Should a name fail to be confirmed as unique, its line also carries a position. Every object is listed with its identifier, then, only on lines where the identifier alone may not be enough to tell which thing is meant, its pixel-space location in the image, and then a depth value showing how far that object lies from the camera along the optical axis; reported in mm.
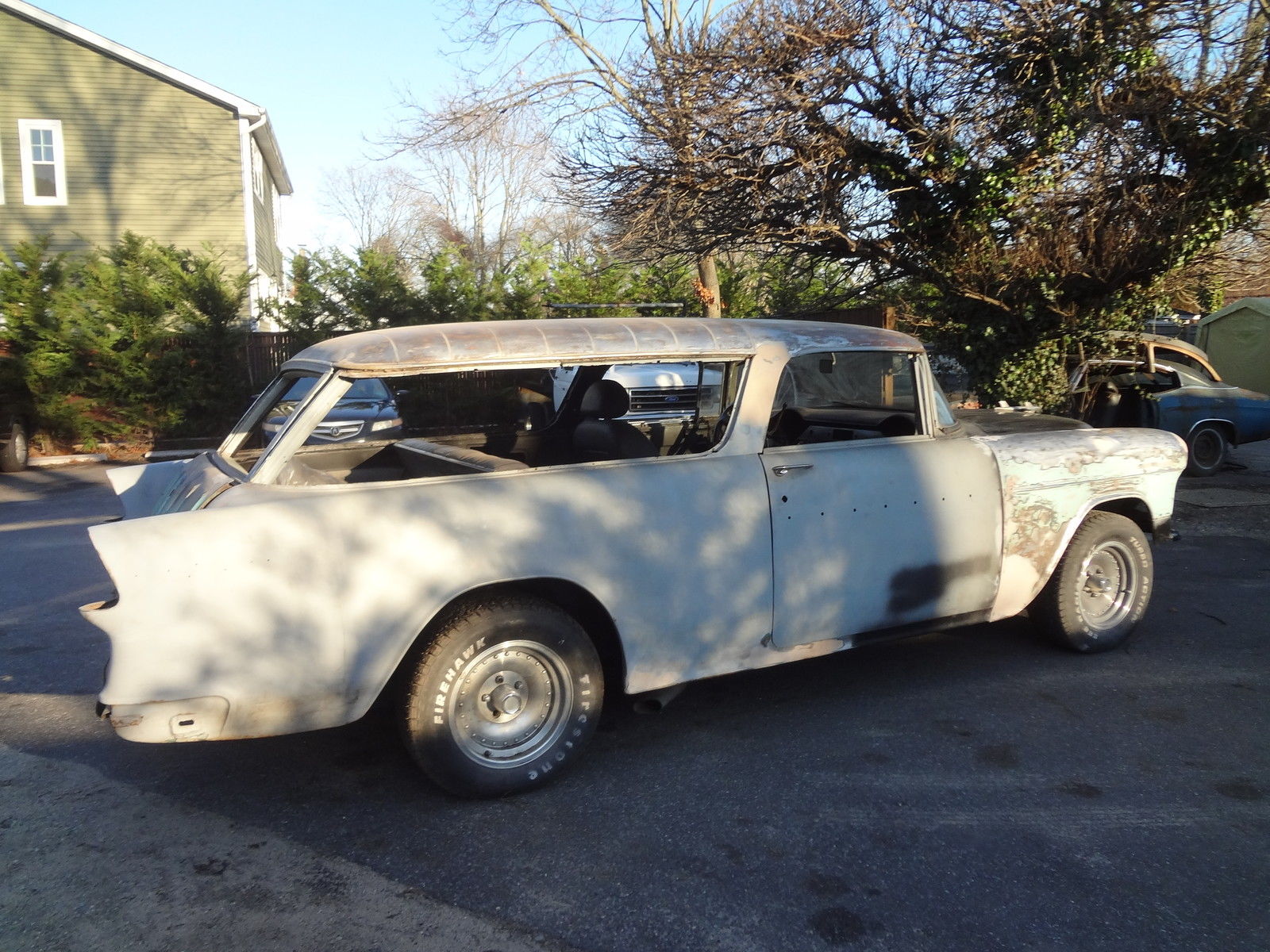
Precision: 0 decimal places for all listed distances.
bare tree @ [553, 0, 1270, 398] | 9859
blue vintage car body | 12023
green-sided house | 20484
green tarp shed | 19906
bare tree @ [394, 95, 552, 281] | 38469
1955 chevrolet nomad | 3381
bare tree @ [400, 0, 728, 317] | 11797
